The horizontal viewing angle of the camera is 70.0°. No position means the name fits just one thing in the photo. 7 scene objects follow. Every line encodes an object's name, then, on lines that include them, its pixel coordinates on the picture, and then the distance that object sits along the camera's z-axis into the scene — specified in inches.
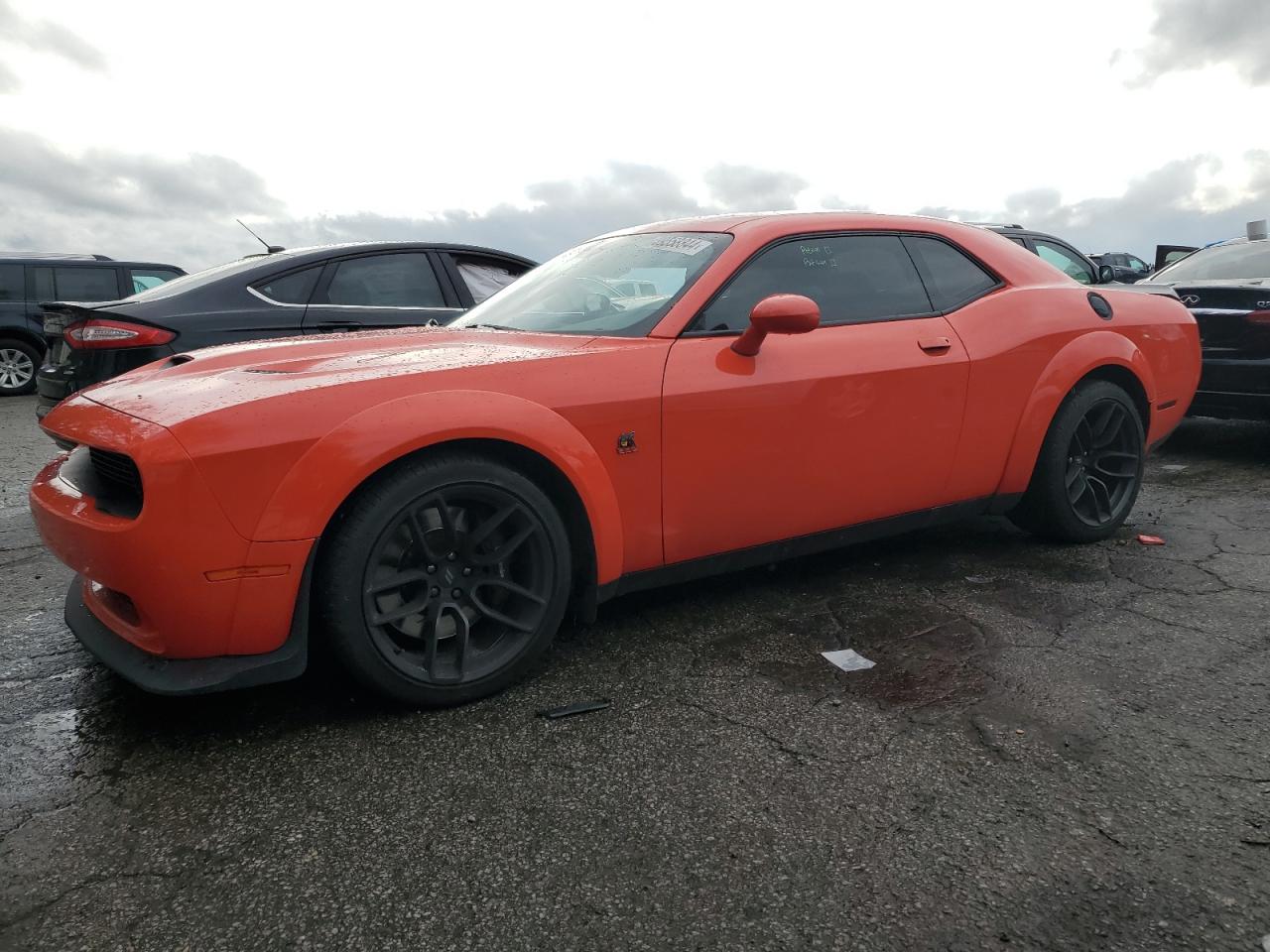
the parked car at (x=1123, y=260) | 767.7
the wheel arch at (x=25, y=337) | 443.5
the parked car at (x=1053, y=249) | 319.3
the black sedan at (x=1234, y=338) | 218.4
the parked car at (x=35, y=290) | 442.3
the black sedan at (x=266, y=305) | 179.9
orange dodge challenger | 87.2
